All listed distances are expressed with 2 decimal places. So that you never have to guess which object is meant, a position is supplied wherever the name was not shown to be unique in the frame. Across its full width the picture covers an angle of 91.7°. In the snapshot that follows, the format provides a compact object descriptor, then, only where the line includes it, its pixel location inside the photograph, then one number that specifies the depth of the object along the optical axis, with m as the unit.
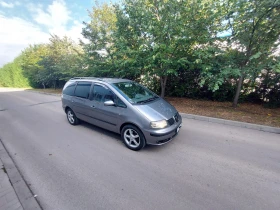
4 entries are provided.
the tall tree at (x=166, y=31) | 5.69
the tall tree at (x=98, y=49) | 9.68
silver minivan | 3.18
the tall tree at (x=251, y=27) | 4.84
